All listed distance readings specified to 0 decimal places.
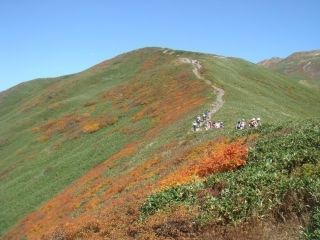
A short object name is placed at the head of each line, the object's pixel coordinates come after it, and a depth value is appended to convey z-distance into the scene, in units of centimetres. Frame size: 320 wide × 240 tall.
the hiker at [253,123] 3115
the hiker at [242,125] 3270
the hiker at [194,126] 4219
